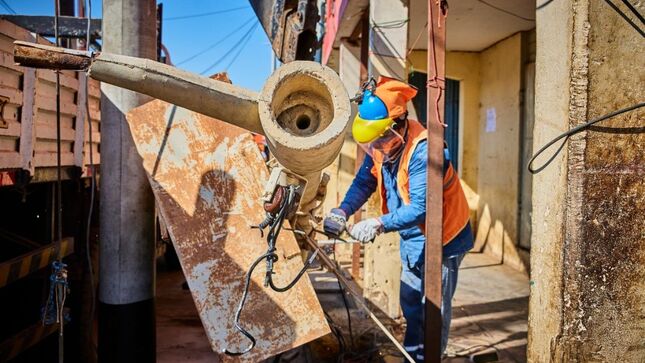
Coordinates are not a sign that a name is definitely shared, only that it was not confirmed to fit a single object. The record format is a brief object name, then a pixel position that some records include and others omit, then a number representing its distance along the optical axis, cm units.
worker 324
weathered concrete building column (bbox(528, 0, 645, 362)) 239
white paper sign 848
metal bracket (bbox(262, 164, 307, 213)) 212
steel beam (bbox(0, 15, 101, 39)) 532
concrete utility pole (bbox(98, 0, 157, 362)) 316
